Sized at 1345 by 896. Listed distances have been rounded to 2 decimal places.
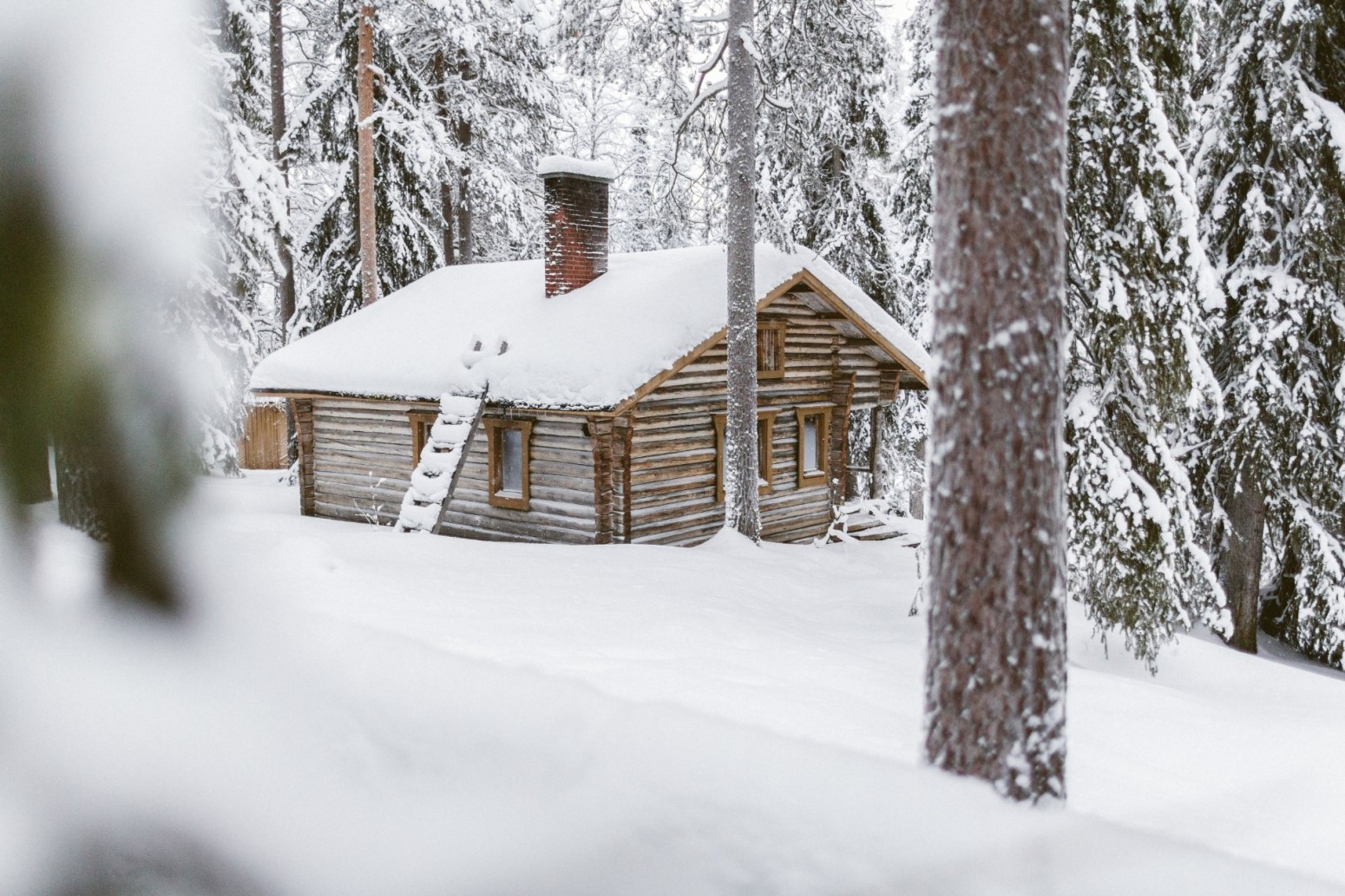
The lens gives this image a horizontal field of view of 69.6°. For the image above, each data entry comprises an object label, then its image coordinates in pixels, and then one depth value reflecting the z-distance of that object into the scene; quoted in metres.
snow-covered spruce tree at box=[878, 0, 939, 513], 20.16
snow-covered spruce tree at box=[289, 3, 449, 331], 20.62
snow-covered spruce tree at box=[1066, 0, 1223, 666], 9.28
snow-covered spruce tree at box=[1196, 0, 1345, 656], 12.24
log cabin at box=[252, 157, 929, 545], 14.40
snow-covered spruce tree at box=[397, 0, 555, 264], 21.94
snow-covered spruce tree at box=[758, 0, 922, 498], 13.86
